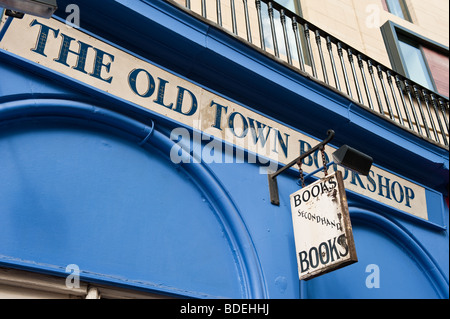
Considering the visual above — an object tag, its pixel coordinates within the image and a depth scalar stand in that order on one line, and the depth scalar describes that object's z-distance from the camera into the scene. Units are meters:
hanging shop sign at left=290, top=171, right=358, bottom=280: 3.85
